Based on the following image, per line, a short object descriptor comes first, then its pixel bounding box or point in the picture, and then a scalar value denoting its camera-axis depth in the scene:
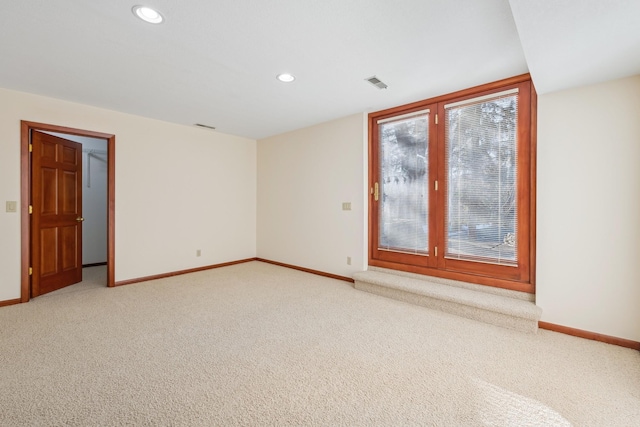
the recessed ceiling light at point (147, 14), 1.88
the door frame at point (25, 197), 3.33
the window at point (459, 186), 2.90
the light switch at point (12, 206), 3.27
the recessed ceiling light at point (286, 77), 2.85
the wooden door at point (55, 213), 3.50
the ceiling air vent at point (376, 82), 2.93
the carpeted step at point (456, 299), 2.62
